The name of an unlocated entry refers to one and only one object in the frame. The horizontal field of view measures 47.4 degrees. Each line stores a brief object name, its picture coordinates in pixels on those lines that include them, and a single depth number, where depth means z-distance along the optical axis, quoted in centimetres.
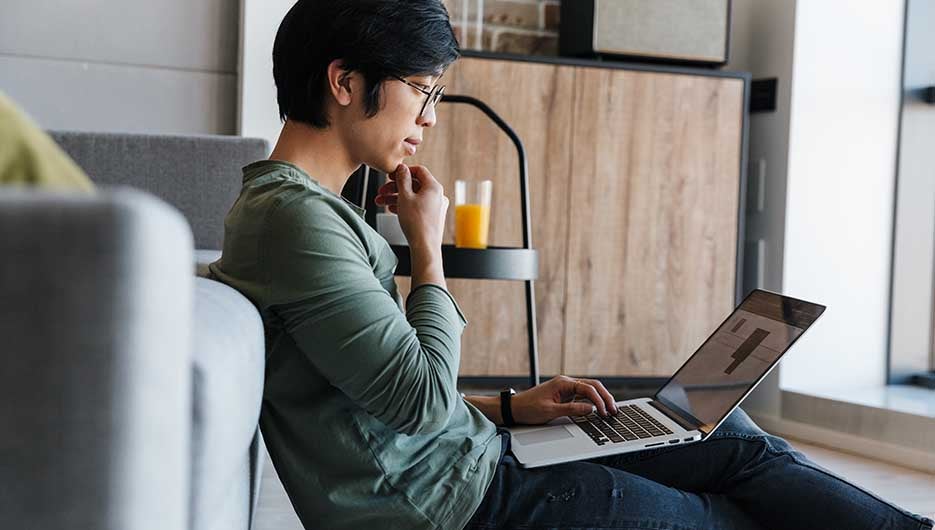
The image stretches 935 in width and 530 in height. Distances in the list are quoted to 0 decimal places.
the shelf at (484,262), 200
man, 95
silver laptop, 122
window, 335
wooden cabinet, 306
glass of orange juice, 211
